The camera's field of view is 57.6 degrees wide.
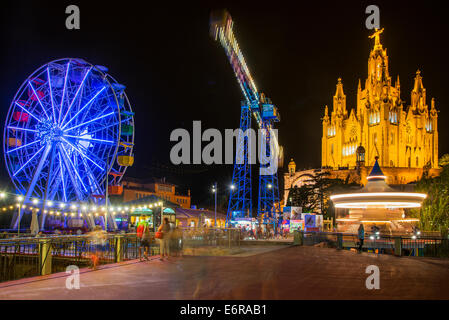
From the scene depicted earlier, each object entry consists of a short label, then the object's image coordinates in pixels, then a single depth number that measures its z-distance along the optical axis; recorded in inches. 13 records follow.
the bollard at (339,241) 972.1
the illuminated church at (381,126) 3772.1
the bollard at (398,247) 804.6
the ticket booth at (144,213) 1456.7
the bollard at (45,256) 509.0
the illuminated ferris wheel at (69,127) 1259.2
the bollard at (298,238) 1072.8
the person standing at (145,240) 666.8
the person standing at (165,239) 679.1
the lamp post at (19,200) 1205.5
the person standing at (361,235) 888.9
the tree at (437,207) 1355.8
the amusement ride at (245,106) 1721.2
